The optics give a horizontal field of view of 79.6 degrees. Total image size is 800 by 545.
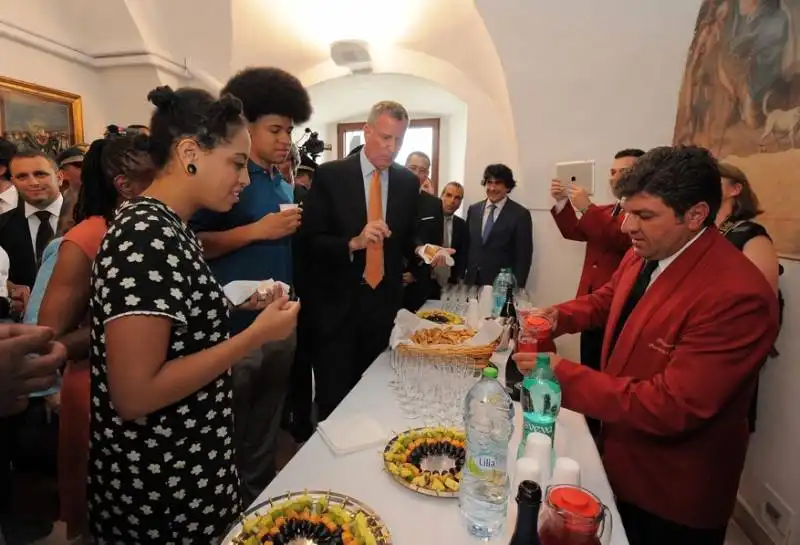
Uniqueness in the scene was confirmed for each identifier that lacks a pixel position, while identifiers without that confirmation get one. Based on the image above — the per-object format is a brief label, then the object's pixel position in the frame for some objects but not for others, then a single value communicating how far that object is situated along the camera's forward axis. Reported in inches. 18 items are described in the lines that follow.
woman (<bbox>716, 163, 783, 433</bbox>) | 81.7
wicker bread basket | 69.0
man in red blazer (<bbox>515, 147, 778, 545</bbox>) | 49.4
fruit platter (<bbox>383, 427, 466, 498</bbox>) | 44.6
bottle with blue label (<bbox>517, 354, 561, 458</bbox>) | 52.0
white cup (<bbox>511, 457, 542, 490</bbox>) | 41.3
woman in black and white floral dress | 39.6
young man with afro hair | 71.8
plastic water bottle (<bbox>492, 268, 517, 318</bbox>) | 101.9
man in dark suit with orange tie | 90.0
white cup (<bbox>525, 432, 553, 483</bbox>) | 46.8
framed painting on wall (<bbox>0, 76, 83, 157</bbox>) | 138.3
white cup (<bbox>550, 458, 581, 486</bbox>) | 42.4
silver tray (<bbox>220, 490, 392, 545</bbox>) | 37.1
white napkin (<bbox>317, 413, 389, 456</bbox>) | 52.3
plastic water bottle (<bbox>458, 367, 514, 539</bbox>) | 40.4
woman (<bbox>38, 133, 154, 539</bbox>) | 52.3
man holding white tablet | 123.4
